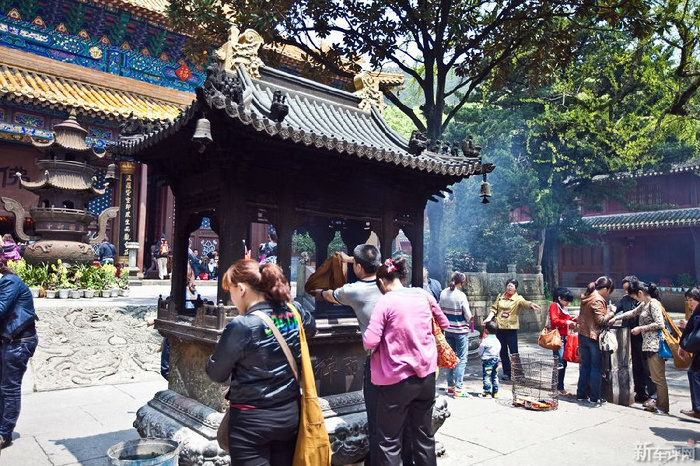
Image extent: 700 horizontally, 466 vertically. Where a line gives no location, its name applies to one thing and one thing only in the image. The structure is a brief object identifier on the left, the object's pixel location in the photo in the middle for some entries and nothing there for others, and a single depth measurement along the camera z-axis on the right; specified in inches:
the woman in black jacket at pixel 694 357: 240.8
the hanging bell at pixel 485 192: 264.8
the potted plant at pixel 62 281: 406.5
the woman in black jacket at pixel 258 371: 109.0
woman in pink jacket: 138.9
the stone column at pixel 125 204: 657.0
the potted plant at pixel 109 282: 447.2
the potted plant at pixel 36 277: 411.8
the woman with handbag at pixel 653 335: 273.7
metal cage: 276.5
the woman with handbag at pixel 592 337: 289.3
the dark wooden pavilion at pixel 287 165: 172.6
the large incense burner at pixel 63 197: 440.8
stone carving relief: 298.7
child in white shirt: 297.6
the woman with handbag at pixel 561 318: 315.3
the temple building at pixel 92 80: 572.7
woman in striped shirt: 304.7
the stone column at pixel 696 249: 968.9
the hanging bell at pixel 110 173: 286.3
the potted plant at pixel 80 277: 430.0
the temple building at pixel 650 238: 1001.5
